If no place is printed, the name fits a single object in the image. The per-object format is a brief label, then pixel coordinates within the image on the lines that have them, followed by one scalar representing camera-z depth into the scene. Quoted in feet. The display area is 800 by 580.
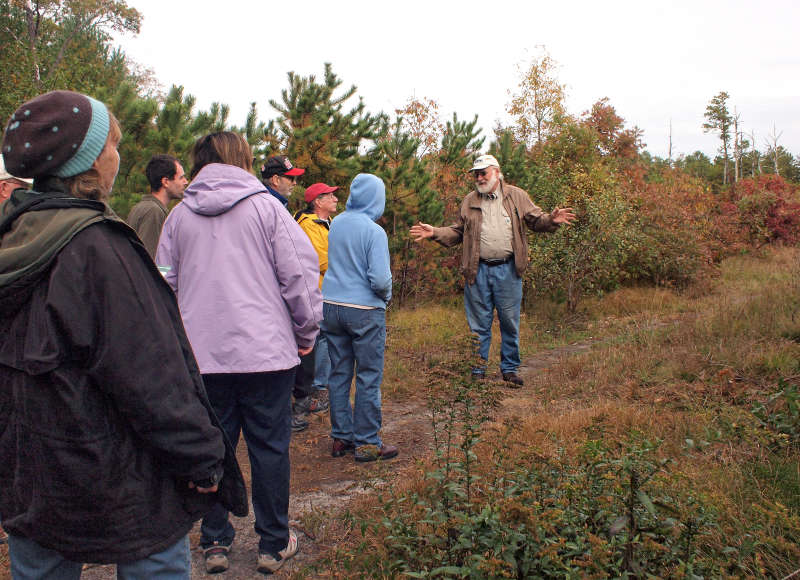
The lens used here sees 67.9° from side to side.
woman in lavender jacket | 8.54
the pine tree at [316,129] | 25.45
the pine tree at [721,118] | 180.86
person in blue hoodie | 13.30
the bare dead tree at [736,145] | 166.78
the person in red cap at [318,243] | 17.08
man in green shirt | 14.14
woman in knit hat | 4.57
